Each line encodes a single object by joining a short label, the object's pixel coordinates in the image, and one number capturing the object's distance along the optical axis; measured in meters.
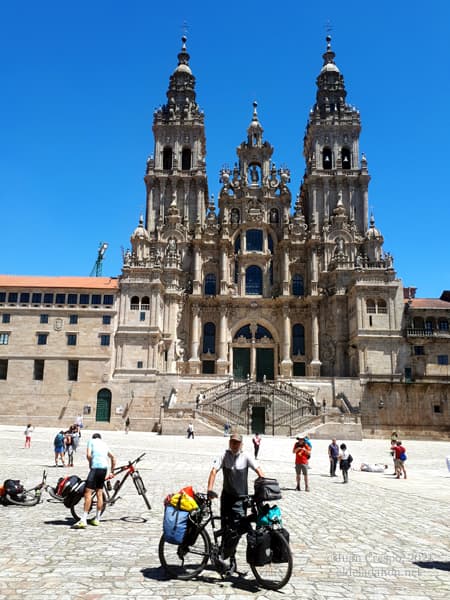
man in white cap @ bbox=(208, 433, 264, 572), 7.36
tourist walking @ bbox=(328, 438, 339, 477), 19.55
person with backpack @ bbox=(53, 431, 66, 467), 19.59
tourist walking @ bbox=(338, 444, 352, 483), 17.84
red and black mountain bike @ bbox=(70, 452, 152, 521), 11.29
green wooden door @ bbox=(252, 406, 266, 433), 43.28
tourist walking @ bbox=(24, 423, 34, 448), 26.75
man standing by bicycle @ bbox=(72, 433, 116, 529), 10.25
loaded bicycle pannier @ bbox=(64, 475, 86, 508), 10.34
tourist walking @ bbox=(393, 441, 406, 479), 19.80
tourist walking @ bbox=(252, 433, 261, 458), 24.39
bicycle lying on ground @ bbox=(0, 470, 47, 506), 11.95
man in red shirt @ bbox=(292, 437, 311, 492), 15.92
